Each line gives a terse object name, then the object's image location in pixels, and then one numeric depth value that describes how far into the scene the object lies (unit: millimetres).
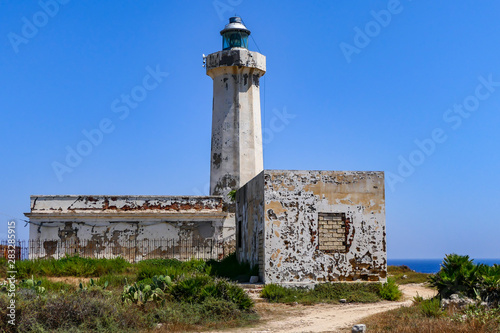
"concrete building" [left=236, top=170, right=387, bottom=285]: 16906
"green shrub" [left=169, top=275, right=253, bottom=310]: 12984
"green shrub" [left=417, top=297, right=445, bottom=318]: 11524
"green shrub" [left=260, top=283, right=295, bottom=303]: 15617
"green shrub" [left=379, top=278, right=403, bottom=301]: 16250
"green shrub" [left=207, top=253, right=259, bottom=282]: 18125
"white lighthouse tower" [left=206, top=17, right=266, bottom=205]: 27312
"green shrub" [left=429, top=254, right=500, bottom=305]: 12391
